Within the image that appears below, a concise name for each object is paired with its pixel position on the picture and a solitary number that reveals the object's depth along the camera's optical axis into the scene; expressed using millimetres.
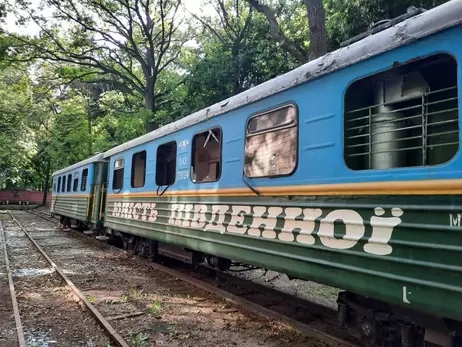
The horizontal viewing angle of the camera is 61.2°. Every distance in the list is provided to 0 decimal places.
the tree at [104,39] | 16891
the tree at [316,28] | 8688
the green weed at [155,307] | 5241
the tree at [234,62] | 13773
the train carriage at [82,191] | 12742
